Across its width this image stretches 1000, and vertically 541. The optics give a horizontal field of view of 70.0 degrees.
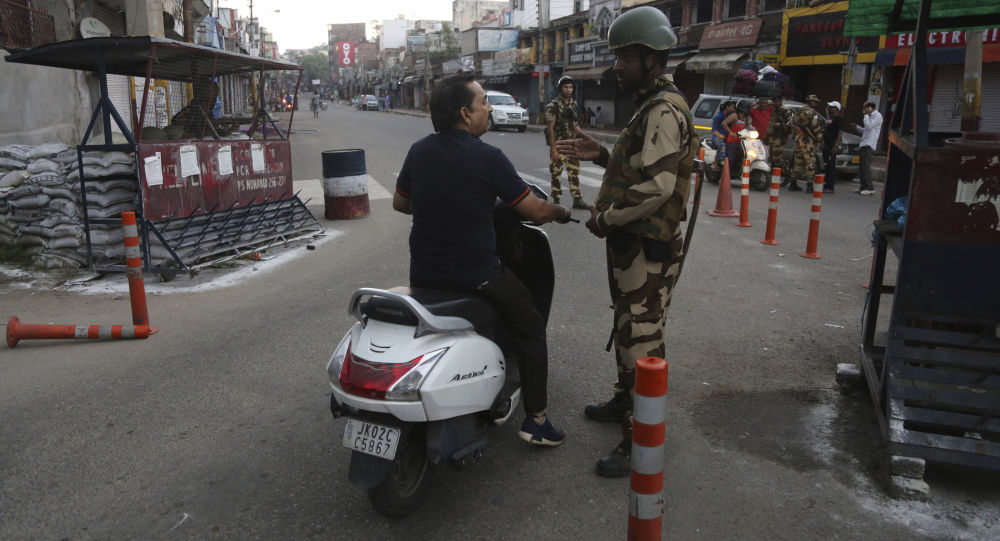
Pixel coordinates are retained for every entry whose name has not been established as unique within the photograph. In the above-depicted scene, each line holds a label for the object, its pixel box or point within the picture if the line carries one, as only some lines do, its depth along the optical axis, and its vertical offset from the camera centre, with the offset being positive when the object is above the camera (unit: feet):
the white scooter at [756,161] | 43.19 -2.86
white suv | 104.73 -1.00
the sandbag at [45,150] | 29.40 -2.13
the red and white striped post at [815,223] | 25.80 -3.86
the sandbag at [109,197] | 23.32 -3.14
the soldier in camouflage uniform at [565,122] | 33.35 -0.61
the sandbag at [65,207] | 24.38 -3.61
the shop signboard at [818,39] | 69.37 +7.69
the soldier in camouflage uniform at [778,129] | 43.80 -0.93
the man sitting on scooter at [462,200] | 10.12 -1.31
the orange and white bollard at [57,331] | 17.16 -5.50
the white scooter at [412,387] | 9.04 -3.61
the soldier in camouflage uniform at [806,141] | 41.88 -1.60
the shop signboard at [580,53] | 122.90 +9.65
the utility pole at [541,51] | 131.41 +11.37
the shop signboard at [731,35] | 84.48 +9.39
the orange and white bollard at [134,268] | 17.65 -4.09
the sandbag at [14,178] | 26.78 -2.97
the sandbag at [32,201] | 24.76 -3.52
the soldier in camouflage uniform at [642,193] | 10.29 -1.19
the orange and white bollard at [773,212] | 27.81 -3.83
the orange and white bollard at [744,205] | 31.71 -4.04
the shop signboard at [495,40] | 171.32 +16.22
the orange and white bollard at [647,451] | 6.84 -3.27
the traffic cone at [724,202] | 34.71 -4.31
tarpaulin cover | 13.37 +2.04
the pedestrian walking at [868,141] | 43.93 -1.56
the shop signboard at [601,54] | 116.47 +8.96
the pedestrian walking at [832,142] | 43.98 -1.68
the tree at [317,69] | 567.59 +27.27
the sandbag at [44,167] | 26.18 -2.46
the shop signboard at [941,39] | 54.19 +6.17
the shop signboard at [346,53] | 451.53 +32.01
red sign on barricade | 23.44 -2.62
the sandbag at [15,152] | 28.81 -2.17
